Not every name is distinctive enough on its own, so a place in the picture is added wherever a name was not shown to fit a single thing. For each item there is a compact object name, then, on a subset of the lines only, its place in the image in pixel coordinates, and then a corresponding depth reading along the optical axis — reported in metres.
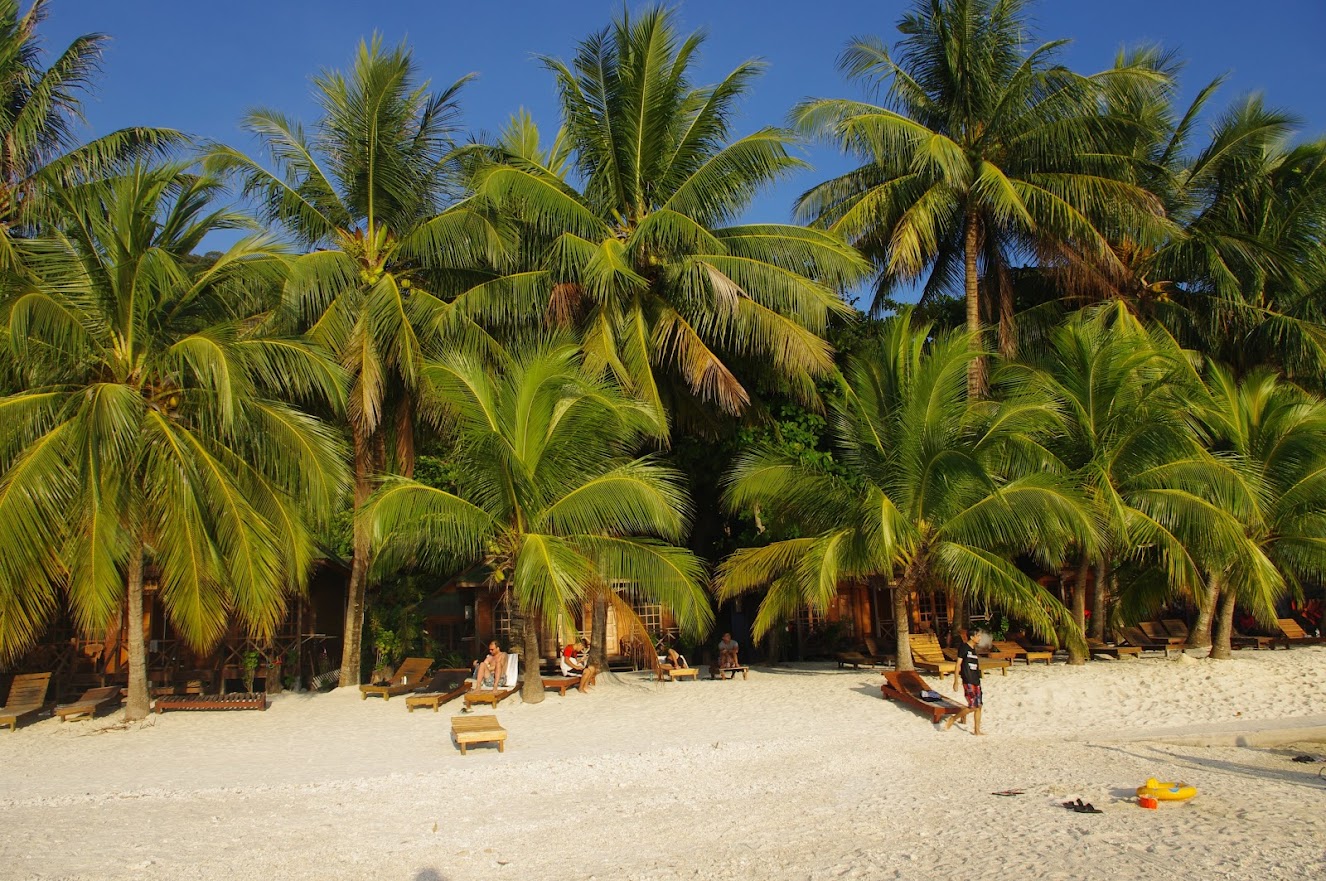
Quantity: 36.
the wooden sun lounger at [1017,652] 16.75
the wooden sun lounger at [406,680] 15.21
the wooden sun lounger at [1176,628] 20.56
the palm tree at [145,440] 11.96
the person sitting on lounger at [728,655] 16.80
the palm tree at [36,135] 15.00
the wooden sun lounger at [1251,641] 19.52
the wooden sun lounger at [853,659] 17.81
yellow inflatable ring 8.85
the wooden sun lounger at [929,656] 15.50
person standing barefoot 12.52
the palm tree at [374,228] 15.64
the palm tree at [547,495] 13.36
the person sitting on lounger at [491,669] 14.57
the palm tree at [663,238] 16.28
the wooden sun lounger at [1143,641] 19.39
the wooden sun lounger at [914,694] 12.70
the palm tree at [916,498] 14.15
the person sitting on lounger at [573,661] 17.10
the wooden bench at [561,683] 14.91
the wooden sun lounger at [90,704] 13.73
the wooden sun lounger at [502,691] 13.91
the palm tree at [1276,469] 16.95
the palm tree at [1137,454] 15.63
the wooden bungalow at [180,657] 16.52
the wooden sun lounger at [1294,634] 19.95
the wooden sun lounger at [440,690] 14.01
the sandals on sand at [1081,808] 8.61
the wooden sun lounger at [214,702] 14.09
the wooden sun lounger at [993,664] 15.61
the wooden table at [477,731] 11.17
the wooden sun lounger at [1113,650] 17.29
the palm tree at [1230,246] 20.05
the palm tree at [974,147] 18.11
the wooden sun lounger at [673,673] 16.09
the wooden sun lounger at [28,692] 14.12
